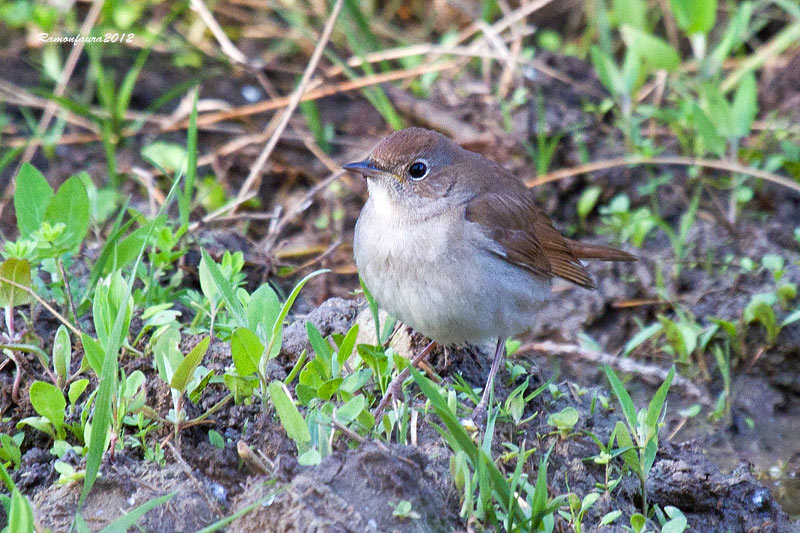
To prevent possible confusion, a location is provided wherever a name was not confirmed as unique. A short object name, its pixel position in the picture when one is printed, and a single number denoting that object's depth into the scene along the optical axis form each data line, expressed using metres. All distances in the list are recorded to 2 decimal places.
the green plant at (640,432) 6.84
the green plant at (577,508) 6.32
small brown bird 7.66
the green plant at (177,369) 6.43
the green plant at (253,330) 6.60
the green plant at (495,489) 5.97
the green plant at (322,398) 6.12
